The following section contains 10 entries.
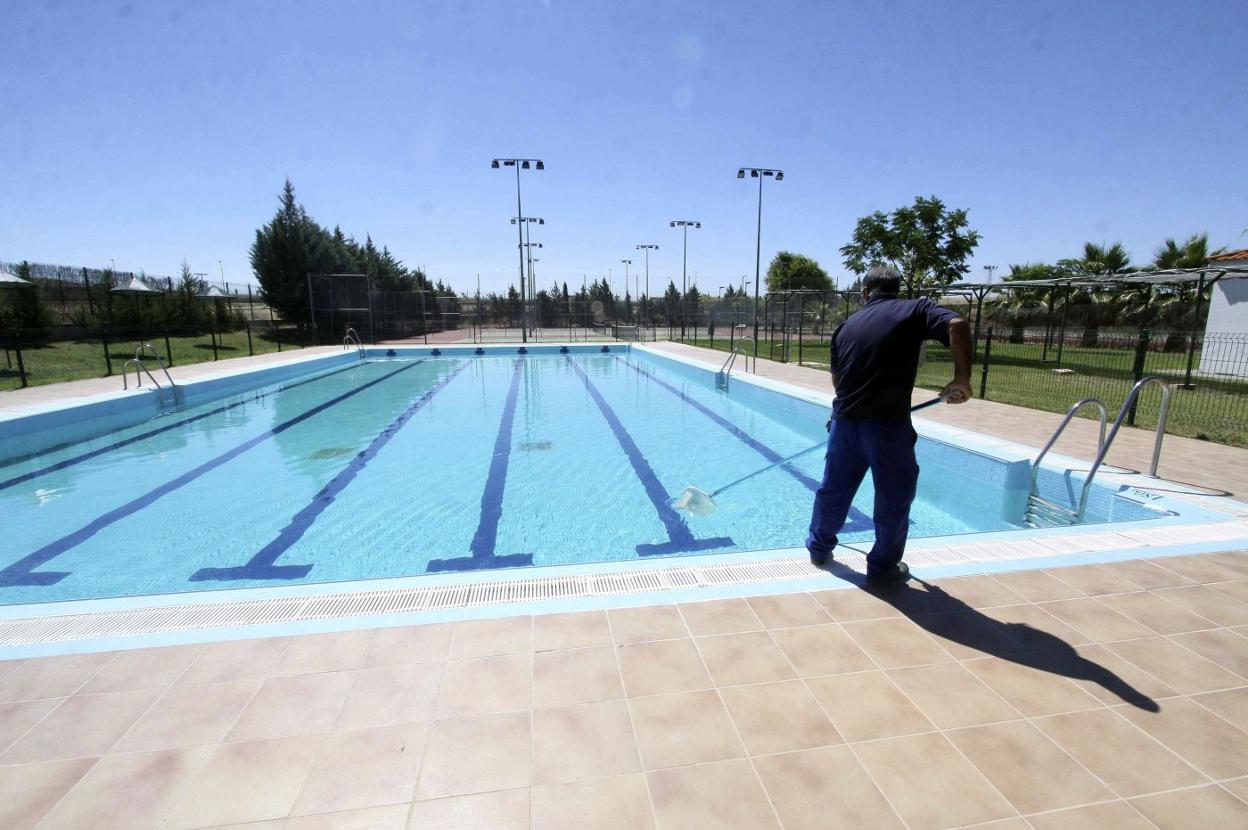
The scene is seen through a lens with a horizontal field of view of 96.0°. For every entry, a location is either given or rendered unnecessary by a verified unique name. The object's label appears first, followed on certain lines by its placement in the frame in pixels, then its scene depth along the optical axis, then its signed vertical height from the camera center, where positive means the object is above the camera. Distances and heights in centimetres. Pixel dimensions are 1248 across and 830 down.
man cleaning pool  246 -35
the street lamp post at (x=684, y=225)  2902 +475
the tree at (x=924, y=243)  1823 +237
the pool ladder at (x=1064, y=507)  392 -145
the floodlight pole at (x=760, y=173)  1992 +505
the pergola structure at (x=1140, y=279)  905 +64
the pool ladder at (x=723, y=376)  1123 -116
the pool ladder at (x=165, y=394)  927 -121
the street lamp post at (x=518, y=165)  2084 +567
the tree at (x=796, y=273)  5850 +457
